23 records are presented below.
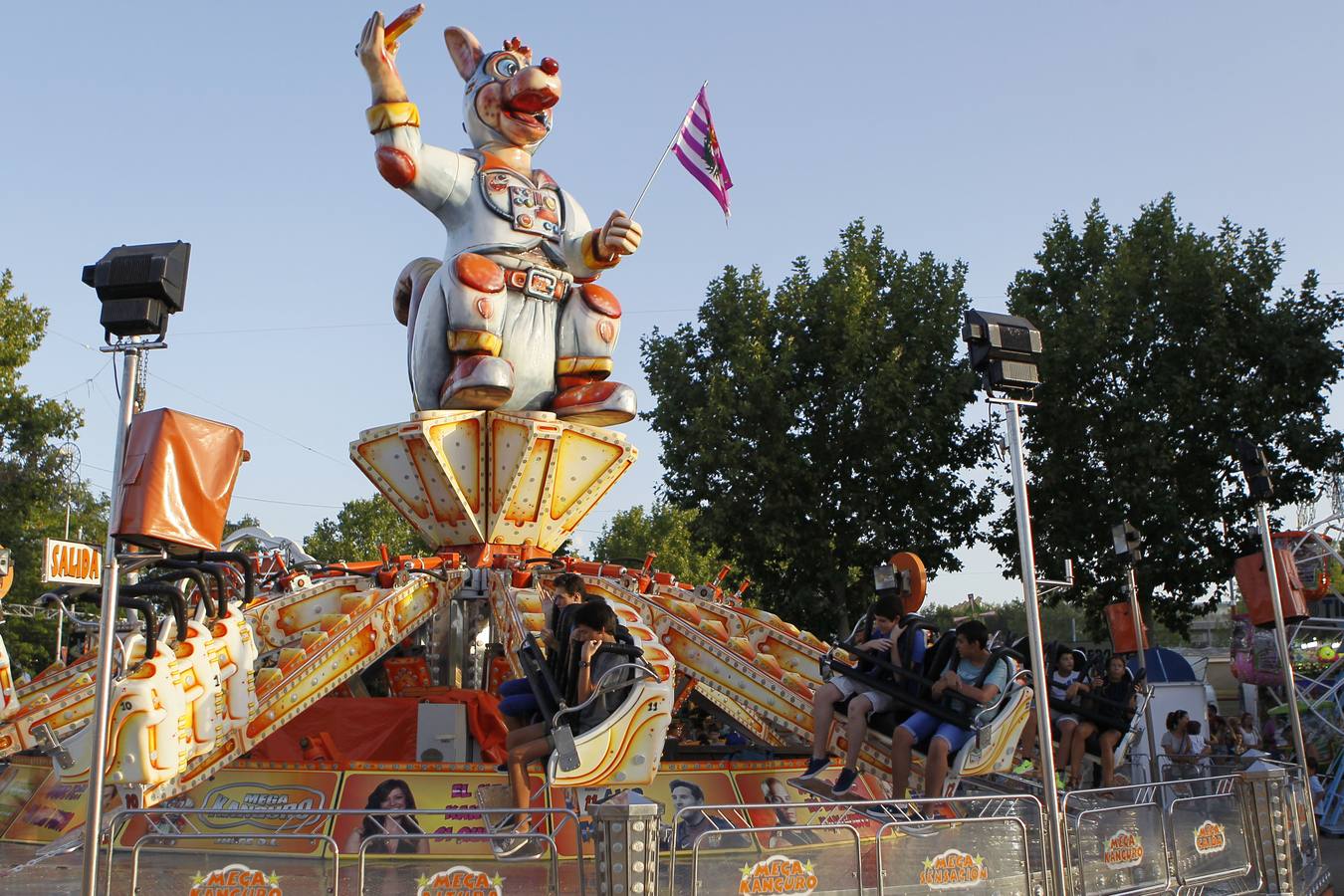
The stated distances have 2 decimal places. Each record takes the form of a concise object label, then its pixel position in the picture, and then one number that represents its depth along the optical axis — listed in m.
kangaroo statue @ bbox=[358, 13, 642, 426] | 13.21
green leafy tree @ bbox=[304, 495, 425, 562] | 45.94
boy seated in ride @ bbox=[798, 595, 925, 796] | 9.02
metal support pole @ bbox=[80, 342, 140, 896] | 5.79
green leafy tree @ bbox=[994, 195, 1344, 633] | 21.77
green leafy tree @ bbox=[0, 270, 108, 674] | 23.22
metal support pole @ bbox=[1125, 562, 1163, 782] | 11.77
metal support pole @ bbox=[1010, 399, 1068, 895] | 7.00
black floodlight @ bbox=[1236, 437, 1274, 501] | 13.20
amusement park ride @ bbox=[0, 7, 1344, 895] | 6.45
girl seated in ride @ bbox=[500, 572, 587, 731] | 8.47
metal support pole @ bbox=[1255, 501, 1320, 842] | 12.06
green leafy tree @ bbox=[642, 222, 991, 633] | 23.42
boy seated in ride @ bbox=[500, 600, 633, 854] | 7.90
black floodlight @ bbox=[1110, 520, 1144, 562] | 13.43
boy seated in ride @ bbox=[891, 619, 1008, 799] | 8.70
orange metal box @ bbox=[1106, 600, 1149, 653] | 14.69
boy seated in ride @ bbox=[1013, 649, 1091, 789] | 10.59
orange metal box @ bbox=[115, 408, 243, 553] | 6.49
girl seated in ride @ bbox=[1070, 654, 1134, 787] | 10.57
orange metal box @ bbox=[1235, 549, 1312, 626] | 13.93
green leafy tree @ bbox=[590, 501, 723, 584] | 44.78
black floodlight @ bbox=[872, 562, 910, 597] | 11.49
